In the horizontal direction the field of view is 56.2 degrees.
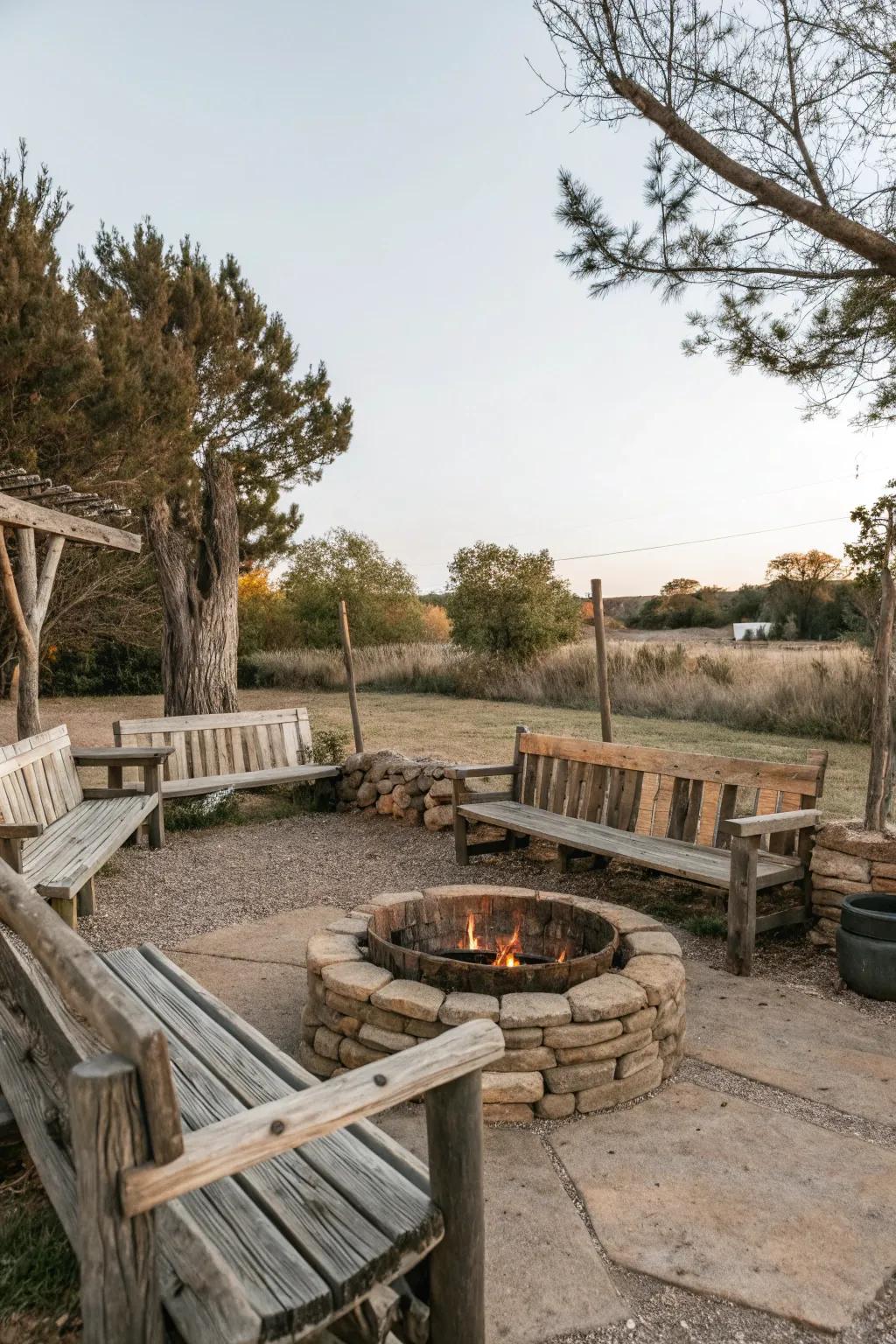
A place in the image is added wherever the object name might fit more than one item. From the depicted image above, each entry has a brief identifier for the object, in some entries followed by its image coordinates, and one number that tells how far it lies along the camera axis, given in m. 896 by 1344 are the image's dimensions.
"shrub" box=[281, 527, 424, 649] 24.23
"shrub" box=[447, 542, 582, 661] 18.75
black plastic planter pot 3.64
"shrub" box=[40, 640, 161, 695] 19.70
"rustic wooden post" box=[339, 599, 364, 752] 8.06
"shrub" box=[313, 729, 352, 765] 8.12
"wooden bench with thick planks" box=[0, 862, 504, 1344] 1.17
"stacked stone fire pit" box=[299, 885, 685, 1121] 2.76
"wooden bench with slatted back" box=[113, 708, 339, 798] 7.03
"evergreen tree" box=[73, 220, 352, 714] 9.09
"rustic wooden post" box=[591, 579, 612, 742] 6.40
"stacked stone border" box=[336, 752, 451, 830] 6.80
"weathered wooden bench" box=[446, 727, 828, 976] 4.02
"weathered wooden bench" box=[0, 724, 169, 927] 3.99
